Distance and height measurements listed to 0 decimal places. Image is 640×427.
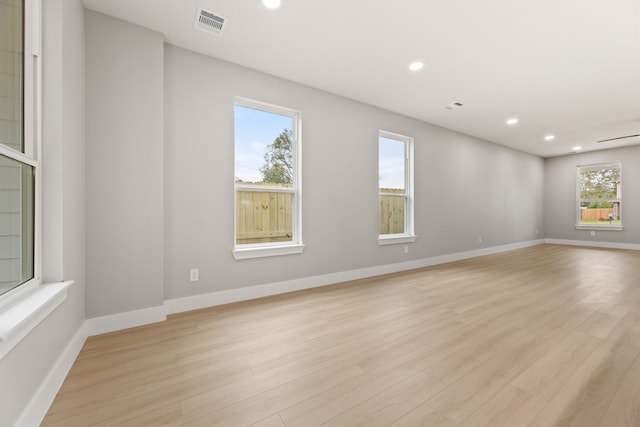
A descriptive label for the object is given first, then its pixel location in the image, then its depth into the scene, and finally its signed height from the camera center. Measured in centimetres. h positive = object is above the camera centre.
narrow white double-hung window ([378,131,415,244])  463 +43
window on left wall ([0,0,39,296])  127 +31
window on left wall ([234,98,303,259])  329 +41
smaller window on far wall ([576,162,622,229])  747 +48
